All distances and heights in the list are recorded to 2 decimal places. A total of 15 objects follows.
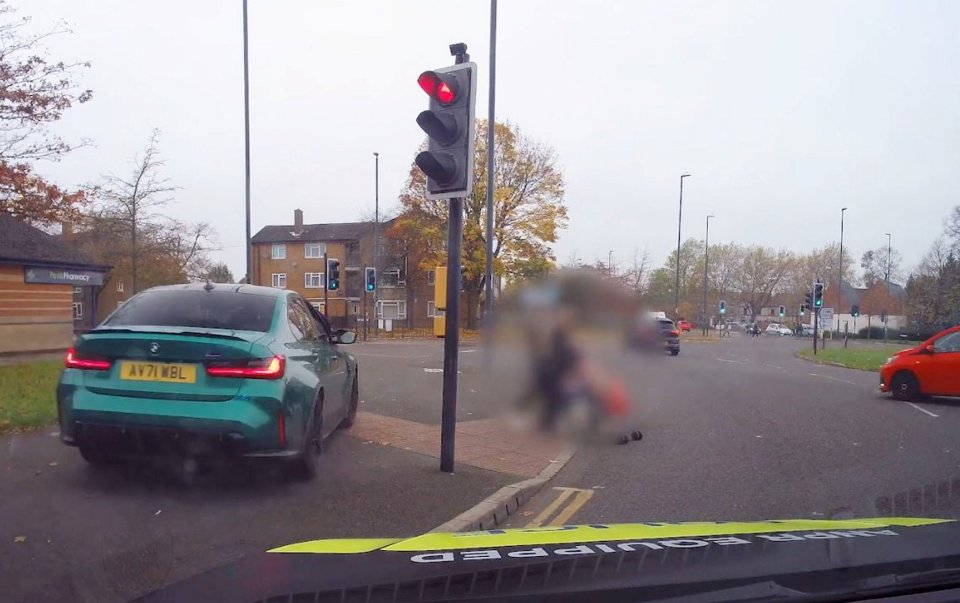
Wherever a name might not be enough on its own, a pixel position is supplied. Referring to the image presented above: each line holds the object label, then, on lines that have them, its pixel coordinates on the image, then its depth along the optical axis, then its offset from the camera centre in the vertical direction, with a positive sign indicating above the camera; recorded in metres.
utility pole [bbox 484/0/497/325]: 12.50 +3.07
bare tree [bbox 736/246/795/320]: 61.00 +1.46
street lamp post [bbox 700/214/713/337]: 28.04 +1.31
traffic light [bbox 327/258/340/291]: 18.81 +0.21
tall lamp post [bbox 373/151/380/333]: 29.08 +2.72
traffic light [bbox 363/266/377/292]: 30.59 +0.19
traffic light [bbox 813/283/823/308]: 31.38 -0.13
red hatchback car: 12.77 -1.38
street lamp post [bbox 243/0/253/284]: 15.33 +3.49
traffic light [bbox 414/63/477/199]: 6.07 +1.37
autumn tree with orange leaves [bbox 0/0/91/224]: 11.61 +1.86
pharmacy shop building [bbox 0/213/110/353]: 18.69 -0.30
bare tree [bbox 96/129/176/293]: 17.05 +1.64
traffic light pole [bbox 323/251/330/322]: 18.88 +0.18
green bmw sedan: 4.87 -0.78
